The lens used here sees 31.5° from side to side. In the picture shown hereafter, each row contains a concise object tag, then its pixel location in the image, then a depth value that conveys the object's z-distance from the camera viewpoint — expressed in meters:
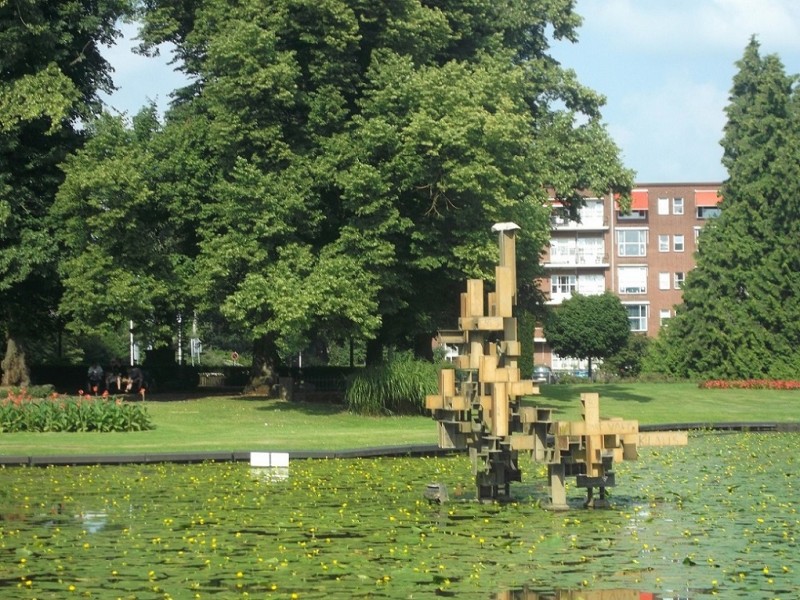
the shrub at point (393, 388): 44.72
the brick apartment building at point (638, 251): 124.06
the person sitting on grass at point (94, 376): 52.28
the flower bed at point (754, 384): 67.00
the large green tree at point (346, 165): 43.19
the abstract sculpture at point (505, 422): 19.92
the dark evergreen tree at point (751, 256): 73.12
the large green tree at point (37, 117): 45.41
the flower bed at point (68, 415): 36.22
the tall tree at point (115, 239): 44.09
